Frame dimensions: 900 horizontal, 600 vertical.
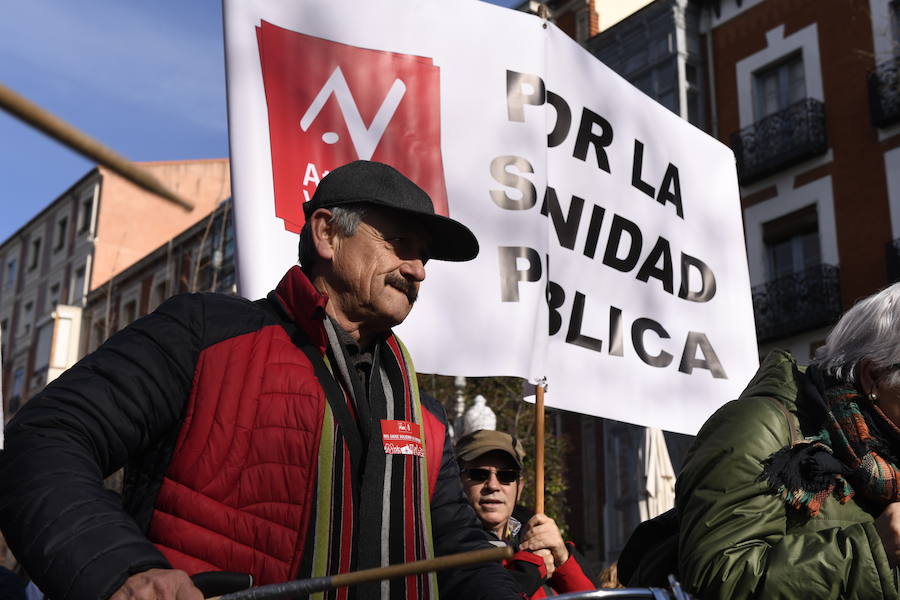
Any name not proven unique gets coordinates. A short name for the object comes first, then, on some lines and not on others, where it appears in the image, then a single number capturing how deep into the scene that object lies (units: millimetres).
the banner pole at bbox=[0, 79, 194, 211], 1035
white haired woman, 2271
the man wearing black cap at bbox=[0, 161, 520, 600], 1761
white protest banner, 4180
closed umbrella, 10305
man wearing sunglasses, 4152
